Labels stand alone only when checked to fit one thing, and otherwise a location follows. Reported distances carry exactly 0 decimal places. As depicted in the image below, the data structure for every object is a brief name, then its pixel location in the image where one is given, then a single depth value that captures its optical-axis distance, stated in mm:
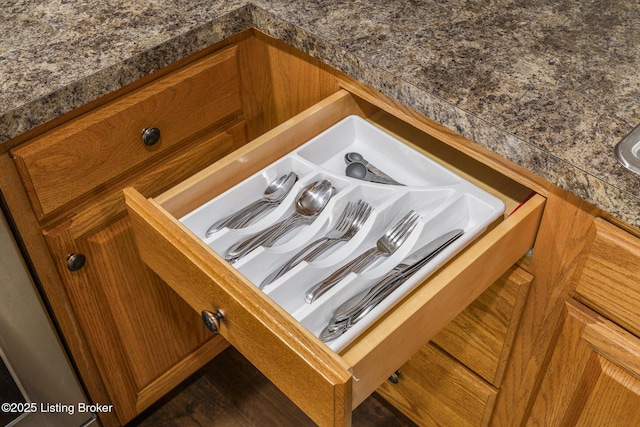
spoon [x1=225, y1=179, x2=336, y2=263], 967
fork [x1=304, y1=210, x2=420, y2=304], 912
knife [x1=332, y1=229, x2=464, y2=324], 843
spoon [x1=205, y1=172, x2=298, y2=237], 970
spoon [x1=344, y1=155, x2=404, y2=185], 1049
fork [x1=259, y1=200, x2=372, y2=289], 943
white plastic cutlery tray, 871
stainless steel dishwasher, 994
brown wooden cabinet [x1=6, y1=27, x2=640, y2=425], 829
